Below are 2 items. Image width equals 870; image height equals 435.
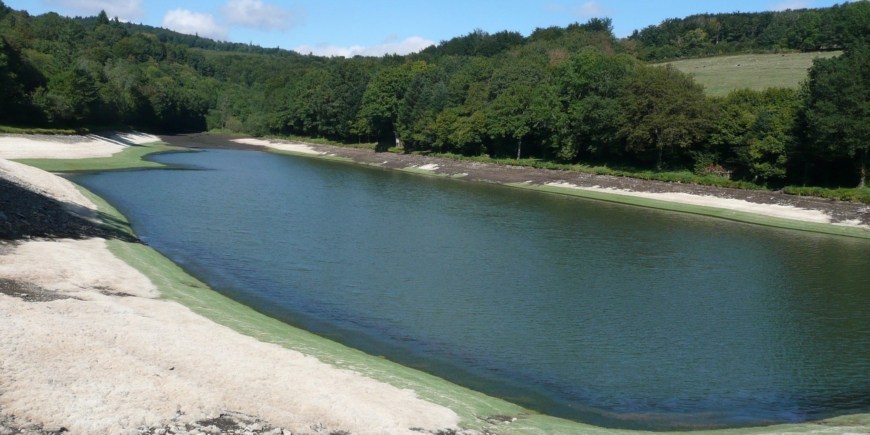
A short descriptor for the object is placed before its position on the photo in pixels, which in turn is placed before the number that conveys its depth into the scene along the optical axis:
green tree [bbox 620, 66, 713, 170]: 55.25
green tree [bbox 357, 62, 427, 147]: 96.75
